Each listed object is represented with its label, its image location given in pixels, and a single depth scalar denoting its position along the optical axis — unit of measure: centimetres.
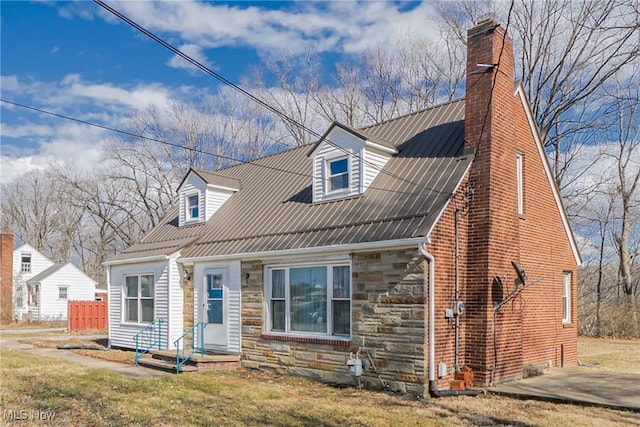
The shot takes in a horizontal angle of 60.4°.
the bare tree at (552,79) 2509
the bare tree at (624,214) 2855
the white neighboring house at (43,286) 3738
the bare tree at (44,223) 5319
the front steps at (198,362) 1278
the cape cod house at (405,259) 1031
